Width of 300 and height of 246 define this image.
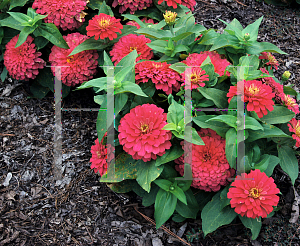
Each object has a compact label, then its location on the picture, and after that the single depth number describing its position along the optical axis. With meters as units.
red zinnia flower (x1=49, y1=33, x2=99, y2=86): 0.88
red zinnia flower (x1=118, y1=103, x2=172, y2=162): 0.74
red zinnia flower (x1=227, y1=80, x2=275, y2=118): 0.73
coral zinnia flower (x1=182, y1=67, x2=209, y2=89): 0.76
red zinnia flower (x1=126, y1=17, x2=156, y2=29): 0.90
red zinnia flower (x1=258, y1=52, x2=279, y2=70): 0.87
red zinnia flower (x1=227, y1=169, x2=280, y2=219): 0.71
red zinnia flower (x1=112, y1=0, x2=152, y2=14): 0.92
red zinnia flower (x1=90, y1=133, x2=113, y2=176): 0.79
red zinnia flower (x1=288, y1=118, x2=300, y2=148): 0.77
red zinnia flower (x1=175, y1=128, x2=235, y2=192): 0.76
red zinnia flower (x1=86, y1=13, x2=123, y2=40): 0.83
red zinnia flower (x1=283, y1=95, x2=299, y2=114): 0.79
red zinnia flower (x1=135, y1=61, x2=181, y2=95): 0.79
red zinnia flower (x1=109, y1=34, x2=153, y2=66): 0.84
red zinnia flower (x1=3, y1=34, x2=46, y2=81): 0.90
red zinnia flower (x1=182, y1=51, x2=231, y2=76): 0.80
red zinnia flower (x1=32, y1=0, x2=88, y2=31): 0.88
